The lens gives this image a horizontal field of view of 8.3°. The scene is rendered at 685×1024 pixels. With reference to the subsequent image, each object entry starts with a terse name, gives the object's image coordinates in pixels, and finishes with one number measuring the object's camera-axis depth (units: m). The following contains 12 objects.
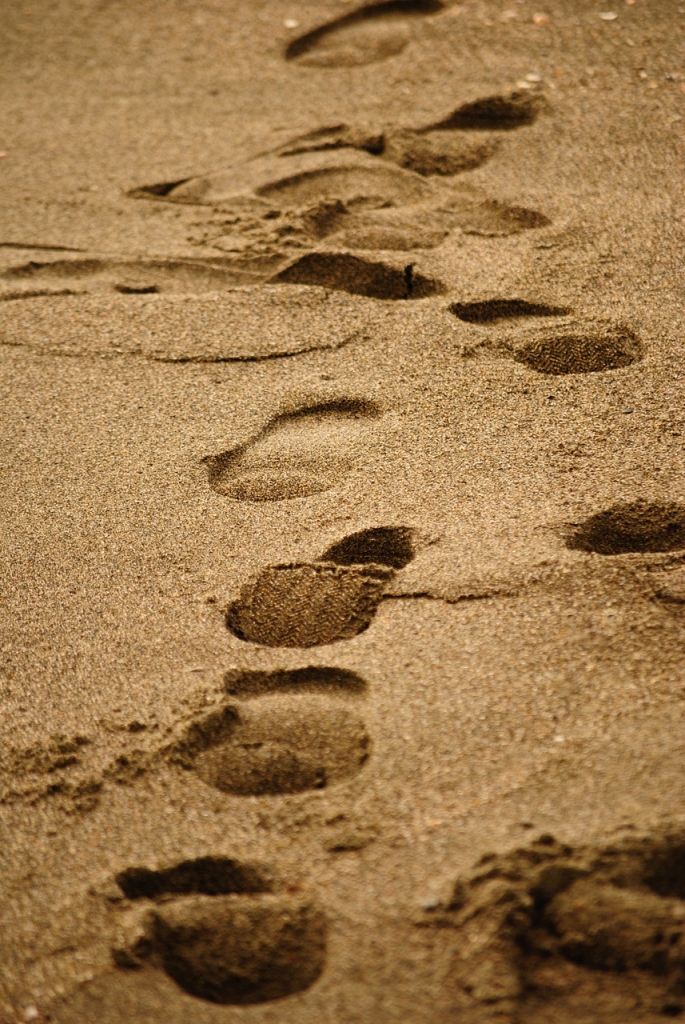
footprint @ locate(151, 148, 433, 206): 3.82
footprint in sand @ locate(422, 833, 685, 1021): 3.13
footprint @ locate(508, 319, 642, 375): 3.56
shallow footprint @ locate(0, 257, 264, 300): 3.73
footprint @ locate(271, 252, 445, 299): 3.67
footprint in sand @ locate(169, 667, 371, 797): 3.25
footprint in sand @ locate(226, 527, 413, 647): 3.34
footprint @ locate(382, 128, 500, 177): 3.86
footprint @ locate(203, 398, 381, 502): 3.47
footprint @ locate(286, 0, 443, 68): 4.22
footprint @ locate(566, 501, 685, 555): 3.38
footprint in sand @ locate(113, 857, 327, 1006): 3.16
